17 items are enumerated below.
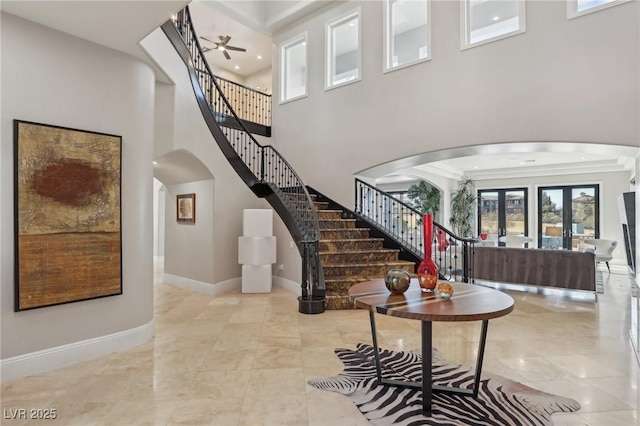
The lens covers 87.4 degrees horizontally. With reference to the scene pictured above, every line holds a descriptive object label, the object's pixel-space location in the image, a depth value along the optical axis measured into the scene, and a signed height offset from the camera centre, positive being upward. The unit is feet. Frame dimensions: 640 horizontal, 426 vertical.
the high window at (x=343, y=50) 23.99 +12.37
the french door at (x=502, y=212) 39.42 -0.07
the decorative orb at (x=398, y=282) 8.13 -1.73
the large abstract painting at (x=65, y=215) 9.58 -0.13
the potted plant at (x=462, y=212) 38.99 -0.07
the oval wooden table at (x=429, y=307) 6.71 -2.05
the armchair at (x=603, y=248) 28.14 -3.17
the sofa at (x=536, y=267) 18.80 -3.37
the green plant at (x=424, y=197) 41.27 +1.82
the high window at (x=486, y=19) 18.37 +10.89
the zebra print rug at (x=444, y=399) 7.62 -4.72
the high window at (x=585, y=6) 15.05 +9.48
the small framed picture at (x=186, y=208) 21.63 +0.20
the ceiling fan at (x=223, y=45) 25.08 +12.70
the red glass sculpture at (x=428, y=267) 8.55 -1.45
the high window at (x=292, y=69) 27.63 +11.97
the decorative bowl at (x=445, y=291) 7.89 -1.89
